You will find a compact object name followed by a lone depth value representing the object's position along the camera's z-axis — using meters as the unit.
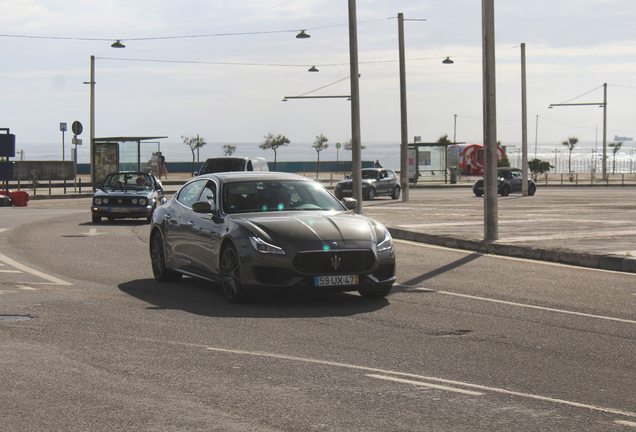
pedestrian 50.09
